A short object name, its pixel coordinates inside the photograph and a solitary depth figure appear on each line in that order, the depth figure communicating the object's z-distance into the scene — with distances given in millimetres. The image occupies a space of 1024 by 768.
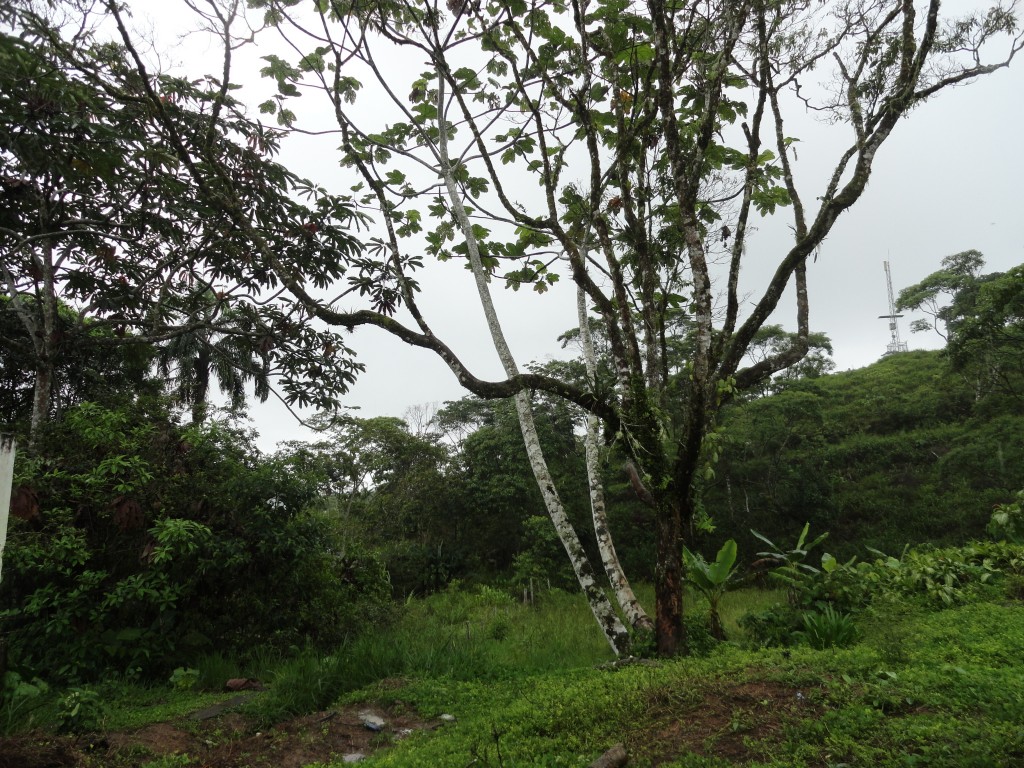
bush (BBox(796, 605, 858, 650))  4168
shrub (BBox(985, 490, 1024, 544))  6344
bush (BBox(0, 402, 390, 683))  5406
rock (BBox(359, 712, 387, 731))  3996
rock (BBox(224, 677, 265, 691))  5272
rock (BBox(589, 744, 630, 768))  2447
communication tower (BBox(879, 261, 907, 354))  32281
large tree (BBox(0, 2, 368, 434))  4594
